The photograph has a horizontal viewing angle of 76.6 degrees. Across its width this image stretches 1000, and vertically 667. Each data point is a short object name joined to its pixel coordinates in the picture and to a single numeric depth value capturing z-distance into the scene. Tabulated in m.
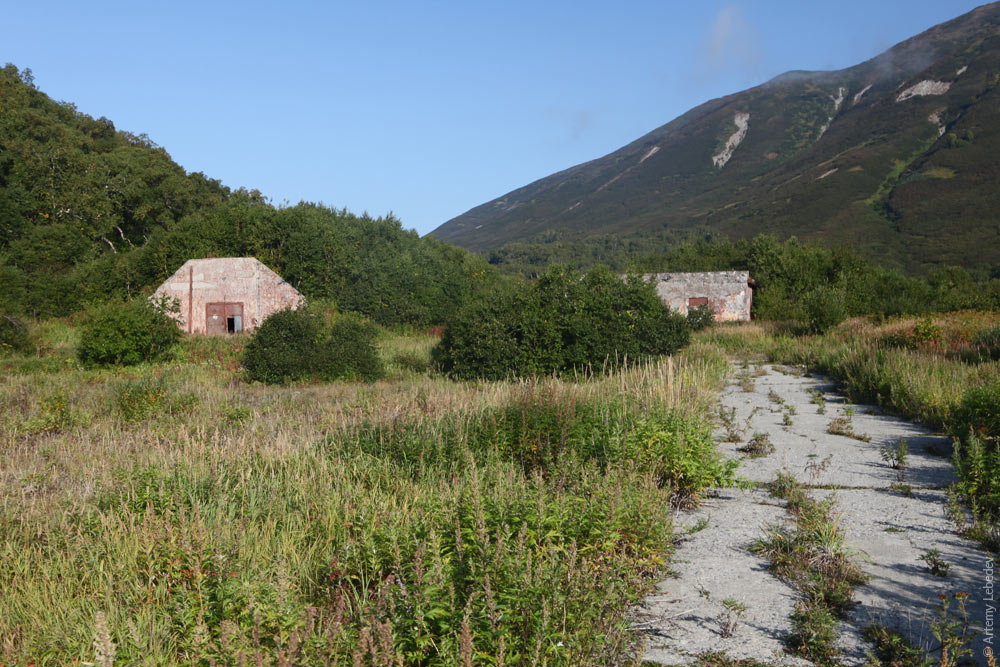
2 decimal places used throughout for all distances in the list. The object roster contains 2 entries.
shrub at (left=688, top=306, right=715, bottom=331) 29.05
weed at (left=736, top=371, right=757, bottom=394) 12.97
